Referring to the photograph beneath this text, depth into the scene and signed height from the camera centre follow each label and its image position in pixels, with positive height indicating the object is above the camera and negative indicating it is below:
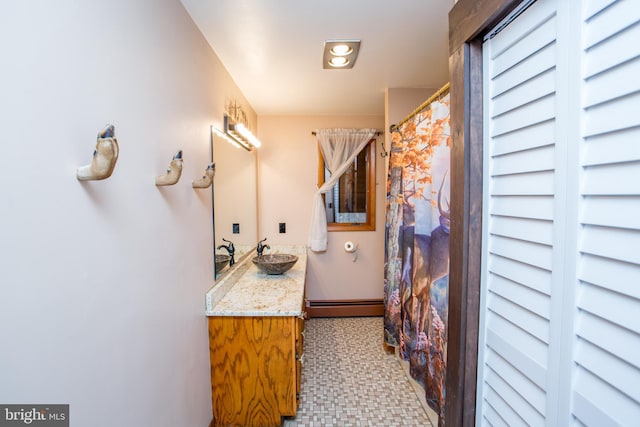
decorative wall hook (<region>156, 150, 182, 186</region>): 1.12 +0.11
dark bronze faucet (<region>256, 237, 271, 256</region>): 2.71 -0.46
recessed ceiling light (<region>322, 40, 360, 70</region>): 1.71 +0.94
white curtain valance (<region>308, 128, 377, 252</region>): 3.20 +0.51
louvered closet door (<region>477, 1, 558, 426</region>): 0.67 -0.05
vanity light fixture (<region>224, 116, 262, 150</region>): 2.06 +0.53
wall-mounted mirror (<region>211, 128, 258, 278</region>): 1.88 +0.01
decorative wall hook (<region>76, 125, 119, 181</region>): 0.70 +0.11
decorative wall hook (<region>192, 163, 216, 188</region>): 1.49 +0.12
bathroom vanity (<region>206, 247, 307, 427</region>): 1.70 -0.96
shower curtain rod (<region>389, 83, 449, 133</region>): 1.44 +0.57
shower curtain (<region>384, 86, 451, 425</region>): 1.49 -0.27
